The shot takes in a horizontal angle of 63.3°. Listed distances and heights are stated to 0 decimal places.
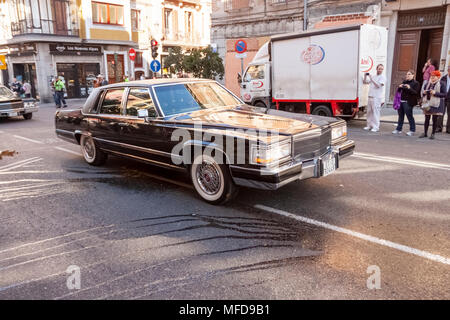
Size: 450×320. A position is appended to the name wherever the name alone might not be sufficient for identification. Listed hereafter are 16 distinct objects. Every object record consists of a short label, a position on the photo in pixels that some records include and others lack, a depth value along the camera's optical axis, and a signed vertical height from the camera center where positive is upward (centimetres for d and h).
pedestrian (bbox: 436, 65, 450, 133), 990 -58
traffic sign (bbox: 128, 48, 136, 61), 2335 +201
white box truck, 1070 +51
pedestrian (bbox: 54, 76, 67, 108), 2103 -28
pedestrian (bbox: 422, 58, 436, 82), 1368 +52
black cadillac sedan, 430 -67
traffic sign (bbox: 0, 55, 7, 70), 2361 +153
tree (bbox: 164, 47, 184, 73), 2086 +140
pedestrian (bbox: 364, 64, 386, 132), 1048 -36
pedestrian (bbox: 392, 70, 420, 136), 971 -36
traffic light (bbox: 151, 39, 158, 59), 1769 +181
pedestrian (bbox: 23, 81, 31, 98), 2399 -23
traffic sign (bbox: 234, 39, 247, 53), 1397 +144
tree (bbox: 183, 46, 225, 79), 2014 +119
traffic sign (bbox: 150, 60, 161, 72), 1641 +84
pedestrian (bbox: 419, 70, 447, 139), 931 -37
